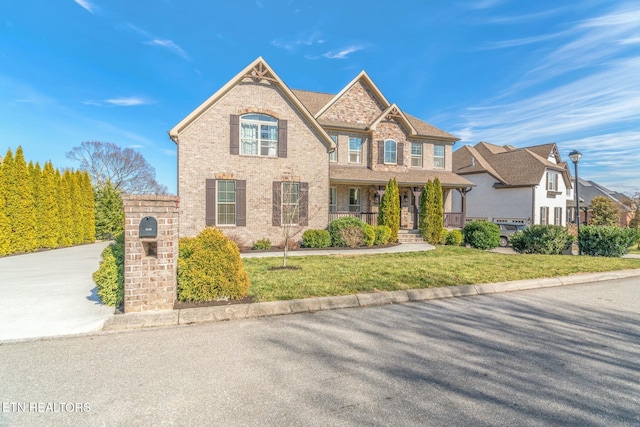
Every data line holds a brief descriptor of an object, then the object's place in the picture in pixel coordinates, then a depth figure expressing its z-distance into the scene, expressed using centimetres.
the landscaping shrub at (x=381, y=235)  1517
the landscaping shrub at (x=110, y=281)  489
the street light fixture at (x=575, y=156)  1360
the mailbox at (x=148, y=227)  454
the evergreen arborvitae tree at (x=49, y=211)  1391
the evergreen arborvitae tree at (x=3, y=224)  1177
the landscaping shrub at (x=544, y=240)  1259
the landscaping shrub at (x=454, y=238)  1648
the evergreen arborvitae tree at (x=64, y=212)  1534
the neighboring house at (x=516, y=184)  2439
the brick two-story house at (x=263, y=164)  1351
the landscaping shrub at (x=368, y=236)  1459
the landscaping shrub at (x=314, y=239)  1402
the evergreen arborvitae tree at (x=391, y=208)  1600
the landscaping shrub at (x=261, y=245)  1386
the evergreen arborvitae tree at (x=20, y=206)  1232
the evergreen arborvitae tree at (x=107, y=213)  2048
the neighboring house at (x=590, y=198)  3172
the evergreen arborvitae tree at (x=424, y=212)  1647
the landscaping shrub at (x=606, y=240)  1231
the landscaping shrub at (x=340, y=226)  1441
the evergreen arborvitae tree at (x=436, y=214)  1642
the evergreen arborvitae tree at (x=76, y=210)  1650
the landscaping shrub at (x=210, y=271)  506
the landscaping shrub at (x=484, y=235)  1516
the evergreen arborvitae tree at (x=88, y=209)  1777
